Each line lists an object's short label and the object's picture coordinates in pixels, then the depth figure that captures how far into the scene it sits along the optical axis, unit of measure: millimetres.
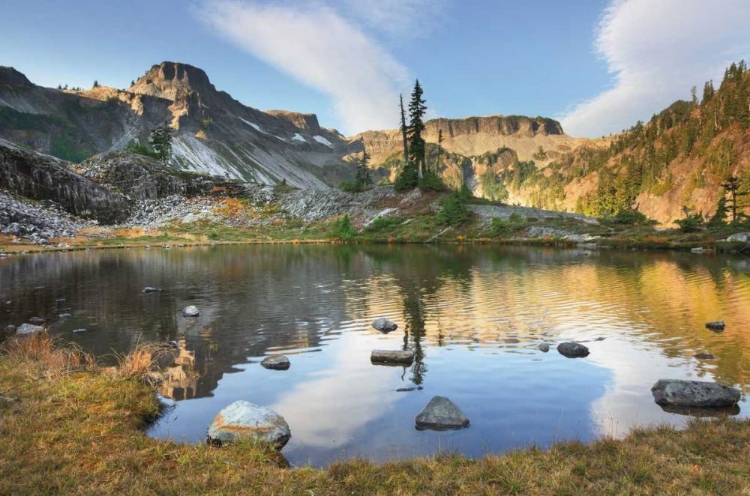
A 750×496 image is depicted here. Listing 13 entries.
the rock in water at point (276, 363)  18531
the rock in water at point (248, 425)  11414
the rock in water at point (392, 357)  19078
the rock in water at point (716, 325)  22989
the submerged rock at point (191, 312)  28281
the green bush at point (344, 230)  116500
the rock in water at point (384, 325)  24734
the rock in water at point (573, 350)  19734
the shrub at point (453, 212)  108000
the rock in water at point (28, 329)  22683
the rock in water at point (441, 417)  12711
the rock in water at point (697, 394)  13602
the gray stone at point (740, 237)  65500
